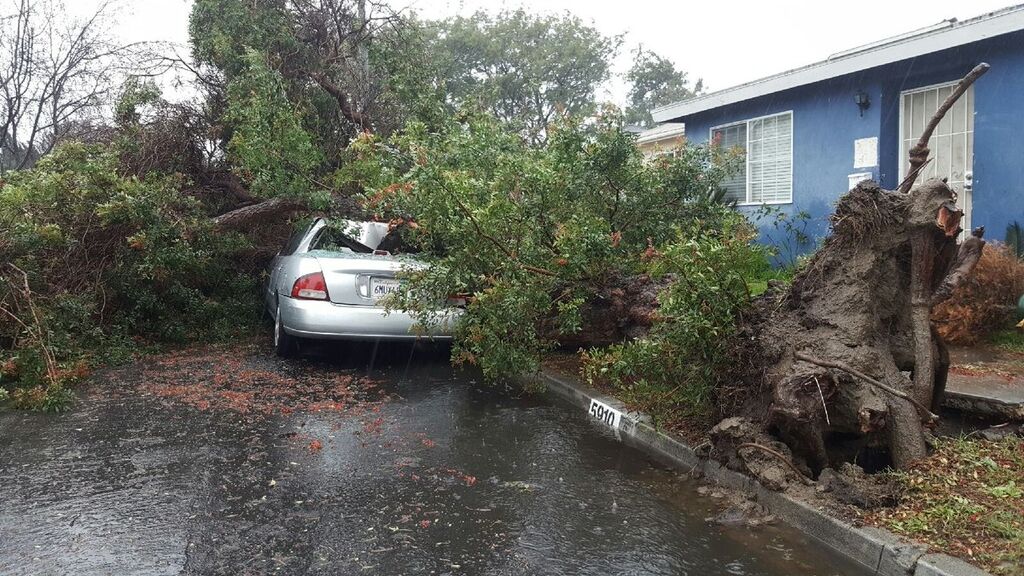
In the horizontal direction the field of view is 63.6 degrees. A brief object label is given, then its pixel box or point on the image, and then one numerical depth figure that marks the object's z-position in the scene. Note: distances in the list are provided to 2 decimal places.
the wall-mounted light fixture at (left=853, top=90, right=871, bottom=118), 11.44
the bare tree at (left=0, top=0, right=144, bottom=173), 14.61
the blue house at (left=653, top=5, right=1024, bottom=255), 9.67
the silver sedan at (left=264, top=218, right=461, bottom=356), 8.18
